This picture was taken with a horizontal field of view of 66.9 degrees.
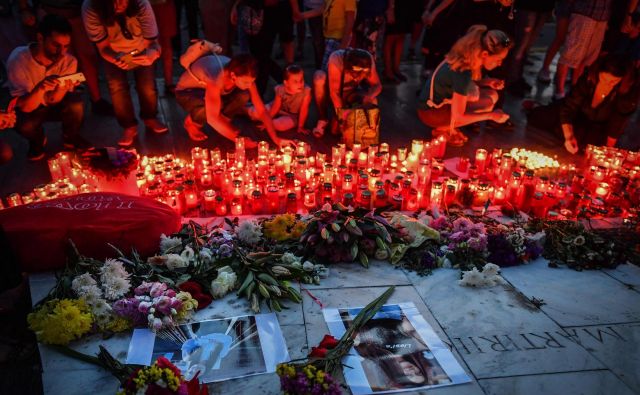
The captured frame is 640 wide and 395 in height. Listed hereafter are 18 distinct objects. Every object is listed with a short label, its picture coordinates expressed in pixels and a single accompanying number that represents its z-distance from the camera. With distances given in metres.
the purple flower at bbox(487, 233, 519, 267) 3.01
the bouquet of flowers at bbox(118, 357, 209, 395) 1.70
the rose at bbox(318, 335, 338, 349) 2.23
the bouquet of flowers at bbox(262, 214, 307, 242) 3.10
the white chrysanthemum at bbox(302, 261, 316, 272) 2.84
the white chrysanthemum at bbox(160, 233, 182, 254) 2.90
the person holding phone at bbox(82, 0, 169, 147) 4.15
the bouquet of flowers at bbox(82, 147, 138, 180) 3.42
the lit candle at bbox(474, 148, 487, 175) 4.33
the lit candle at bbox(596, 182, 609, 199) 3.92
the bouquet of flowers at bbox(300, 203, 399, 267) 2.93
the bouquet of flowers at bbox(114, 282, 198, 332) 2.36
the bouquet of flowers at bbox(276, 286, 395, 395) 1.83
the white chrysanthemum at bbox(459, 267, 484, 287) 2.78
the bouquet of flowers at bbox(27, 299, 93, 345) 2.24
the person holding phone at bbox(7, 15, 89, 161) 3.94
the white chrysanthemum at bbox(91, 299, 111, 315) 2.36
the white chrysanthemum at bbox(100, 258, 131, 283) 2.51
